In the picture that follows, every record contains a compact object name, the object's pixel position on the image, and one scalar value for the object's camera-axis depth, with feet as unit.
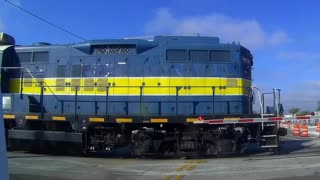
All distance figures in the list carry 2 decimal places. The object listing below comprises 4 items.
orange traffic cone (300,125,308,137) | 99.86
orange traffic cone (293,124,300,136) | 108.12
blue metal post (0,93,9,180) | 18.53
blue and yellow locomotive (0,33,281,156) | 52.42
